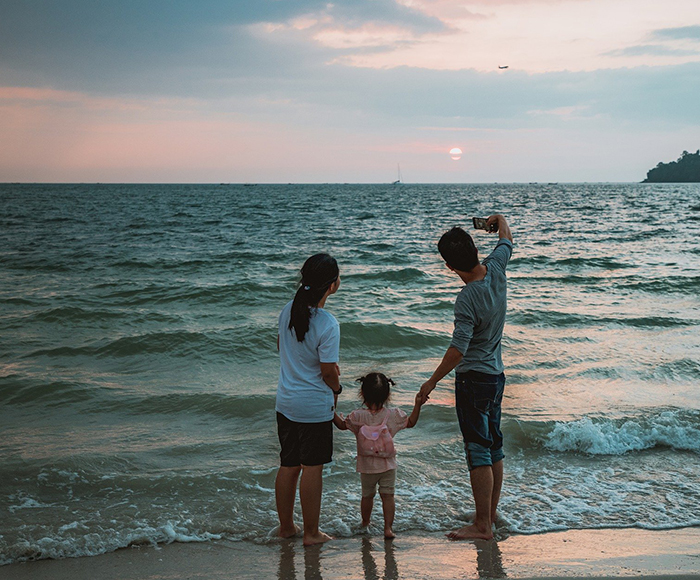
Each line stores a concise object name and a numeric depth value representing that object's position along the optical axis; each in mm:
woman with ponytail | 3377
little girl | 3676
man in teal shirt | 3521
